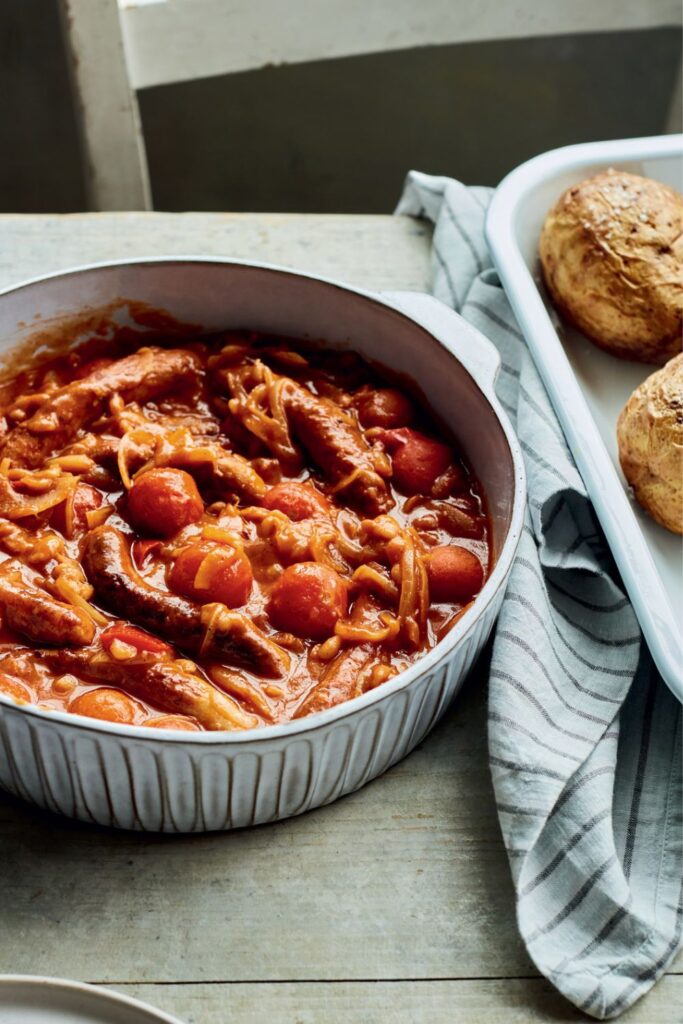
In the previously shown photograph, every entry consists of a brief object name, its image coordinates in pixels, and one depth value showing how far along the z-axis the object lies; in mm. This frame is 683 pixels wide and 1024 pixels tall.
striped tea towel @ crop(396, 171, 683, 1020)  967
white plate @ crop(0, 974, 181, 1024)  902
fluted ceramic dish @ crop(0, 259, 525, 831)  922
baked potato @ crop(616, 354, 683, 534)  1083
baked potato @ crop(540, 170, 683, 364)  1173
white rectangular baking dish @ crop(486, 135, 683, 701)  1030
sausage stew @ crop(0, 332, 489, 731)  993
